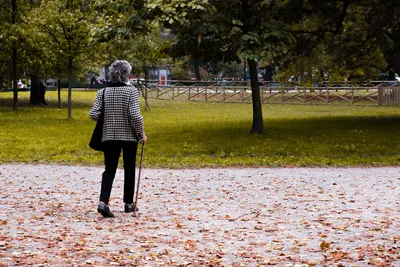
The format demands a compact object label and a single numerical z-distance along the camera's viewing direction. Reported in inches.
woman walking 357.4
